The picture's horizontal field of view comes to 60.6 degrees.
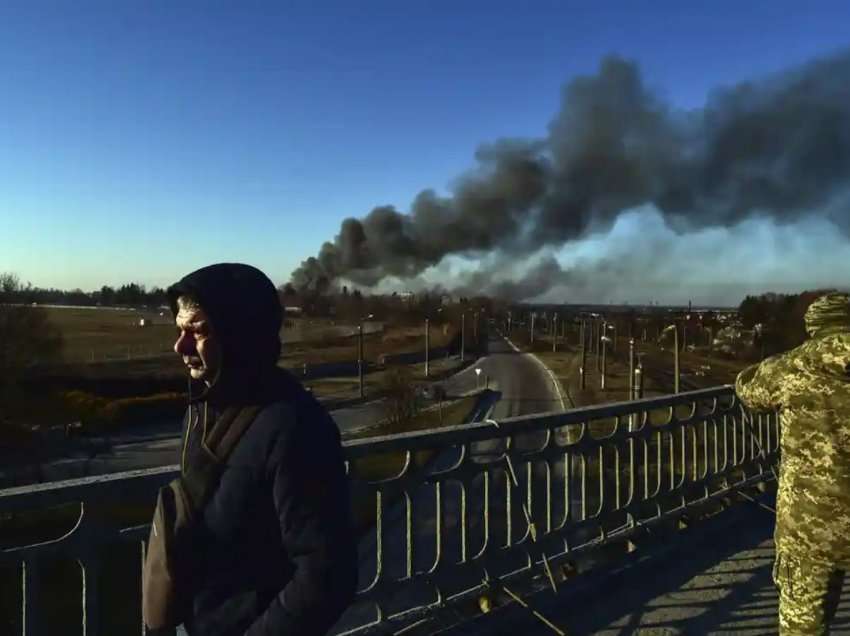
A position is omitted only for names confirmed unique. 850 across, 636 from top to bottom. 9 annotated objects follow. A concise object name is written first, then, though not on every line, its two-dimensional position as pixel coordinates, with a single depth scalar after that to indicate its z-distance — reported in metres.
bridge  2.41
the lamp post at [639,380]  41.03
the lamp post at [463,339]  95.81
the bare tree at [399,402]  47.44
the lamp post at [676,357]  41.86
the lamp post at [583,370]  66.19
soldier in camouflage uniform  2.83
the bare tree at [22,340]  40.75
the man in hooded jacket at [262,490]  1.50
